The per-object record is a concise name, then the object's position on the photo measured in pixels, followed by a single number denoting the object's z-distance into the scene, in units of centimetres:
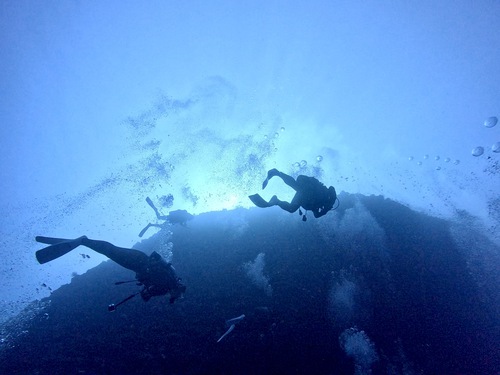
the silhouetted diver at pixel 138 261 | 648
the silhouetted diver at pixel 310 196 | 731
